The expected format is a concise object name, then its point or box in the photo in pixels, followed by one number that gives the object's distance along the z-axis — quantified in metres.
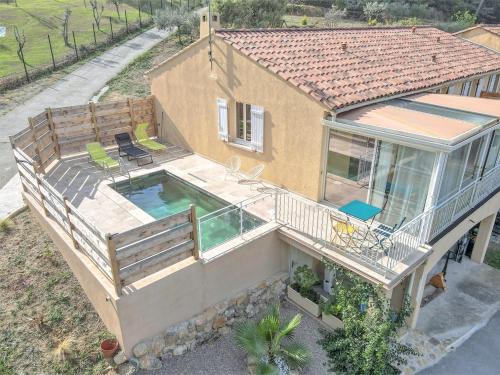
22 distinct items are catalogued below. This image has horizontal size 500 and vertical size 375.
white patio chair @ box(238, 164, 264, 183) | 15.36
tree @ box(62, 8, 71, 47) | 44.62
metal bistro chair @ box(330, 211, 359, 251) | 10.70
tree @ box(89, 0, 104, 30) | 50.06
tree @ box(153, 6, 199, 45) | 44.12
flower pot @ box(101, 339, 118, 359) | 9.91
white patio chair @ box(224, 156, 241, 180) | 16.17
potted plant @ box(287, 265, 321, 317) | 12.24
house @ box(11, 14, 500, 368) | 10.20
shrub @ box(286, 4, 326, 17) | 60.56
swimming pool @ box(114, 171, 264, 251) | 11.66
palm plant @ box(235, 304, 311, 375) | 10.34
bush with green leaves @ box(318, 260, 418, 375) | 9.68
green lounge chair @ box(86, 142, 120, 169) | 16.52
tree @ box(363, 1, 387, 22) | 56.31
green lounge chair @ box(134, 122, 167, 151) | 19.31
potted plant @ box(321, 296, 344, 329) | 11.51
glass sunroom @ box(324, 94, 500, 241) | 10.80
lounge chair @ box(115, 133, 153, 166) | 17.99
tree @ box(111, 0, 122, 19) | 54.77
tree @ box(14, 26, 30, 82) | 35.19
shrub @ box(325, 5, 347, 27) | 54.15
